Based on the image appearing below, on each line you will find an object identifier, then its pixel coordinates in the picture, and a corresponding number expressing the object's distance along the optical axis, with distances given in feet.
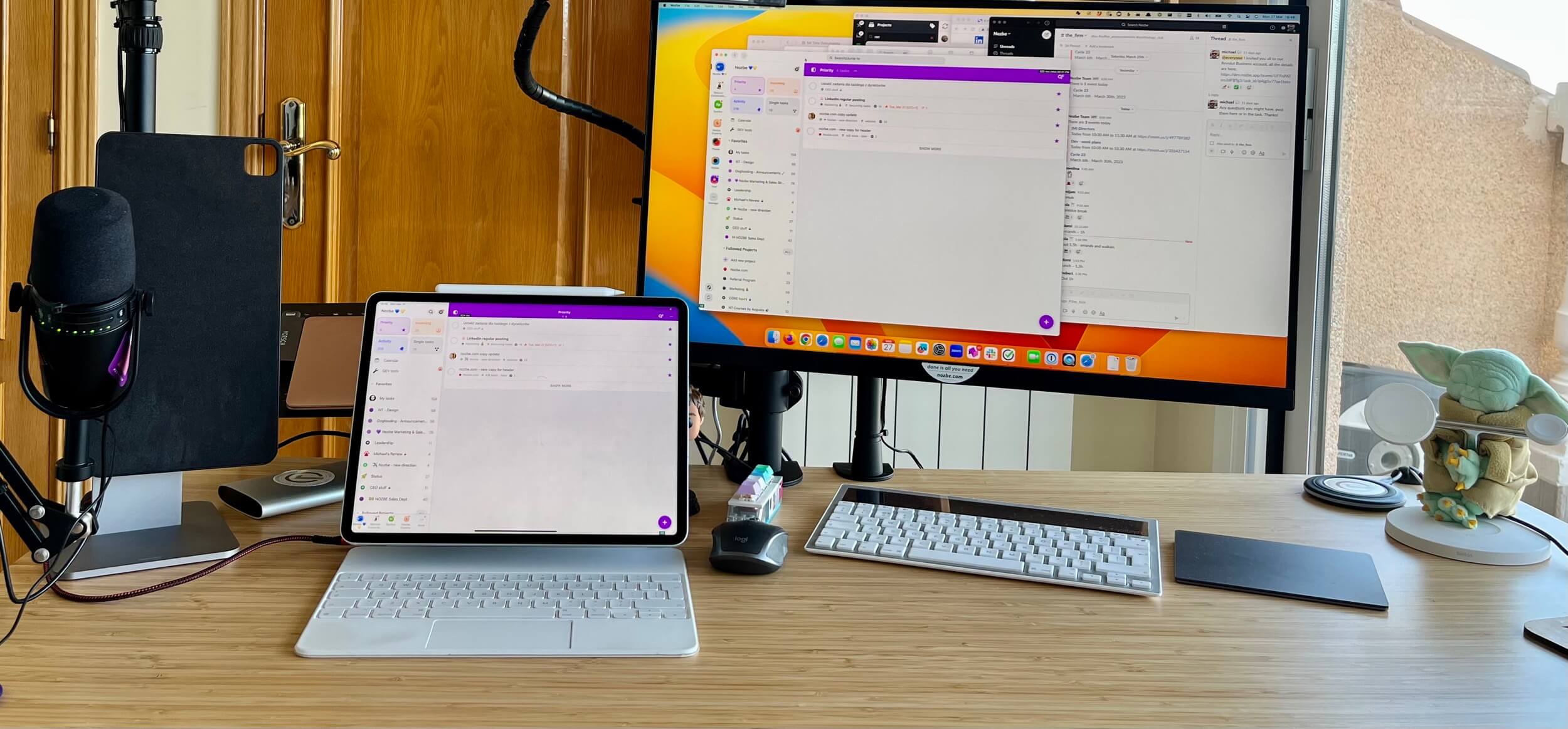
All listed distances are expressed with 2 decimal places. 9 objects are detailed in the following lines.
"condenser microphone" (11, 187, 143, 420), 2.48
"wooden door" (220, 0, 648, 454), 6.98
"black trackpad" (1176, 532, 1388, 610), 2.79
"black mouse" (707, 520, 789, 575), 2.86
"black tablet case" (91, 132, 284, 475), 2.92
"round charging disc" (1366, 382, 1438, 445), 3.15
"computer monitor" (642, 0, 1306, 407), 3.25
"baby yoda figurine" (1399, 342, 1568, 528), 3.10
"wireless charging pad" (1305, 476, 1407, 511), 3.57
